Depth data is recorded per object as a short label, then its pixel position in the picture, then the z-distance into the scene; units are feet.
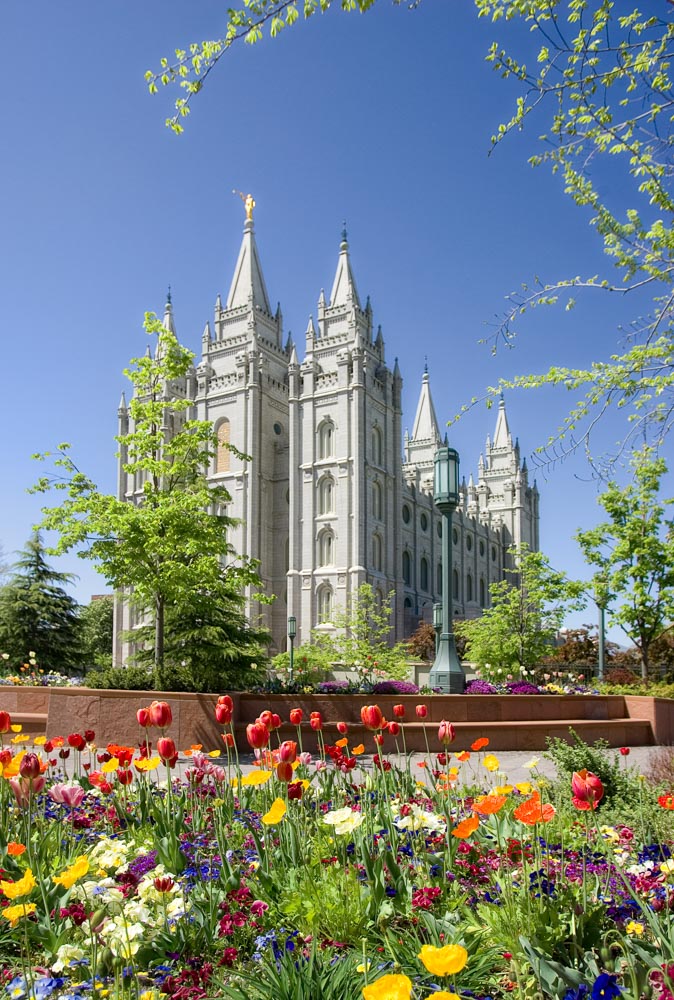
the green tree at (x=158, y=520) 42.96
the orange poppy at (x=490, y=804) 9.02
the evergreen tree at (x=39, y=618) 112.47
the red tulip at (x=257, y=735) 12.39
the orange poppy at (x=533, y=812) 8.48
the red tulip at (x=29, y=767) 10.85
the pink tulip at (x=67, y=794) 11.34
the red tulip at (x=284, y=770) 10.87
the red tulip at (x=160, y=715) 13.01
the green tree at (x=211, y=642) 52.26
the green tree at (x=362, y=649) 66.33
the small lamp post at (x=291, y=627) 83.79
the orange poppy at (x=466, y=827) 8.84
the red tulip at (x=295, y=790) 10.73
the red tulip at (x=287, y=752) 11.08
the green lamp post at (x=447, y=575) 44.52
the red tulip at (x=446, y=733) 13.53
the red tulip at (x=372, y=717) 12.87
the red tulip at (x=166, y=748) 11.76
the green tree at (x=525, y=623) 72.08
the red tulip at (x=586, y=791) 8.93
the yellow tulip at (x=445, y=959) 4.95
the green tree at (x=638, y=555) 67.41
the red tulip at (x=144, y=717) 13.25
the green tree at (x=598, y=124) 17.06
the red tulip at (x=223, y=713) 13.86
